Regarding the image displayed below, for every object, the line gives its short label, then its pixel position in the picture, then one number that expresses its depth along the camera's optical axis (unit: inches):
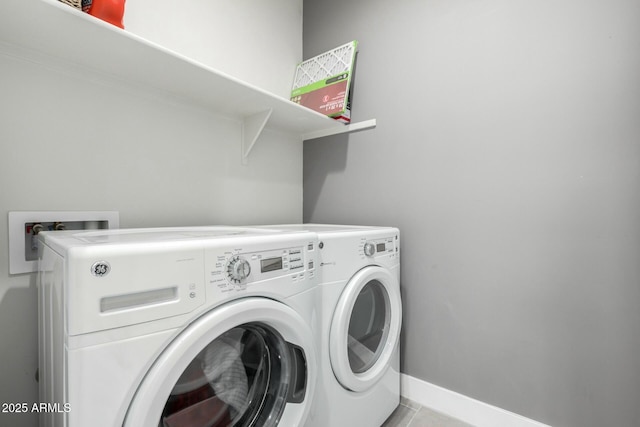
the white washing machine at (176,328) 20.7
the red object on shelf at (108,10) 36.0
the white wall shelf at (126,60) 33.9
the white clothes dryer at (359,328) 41.2
